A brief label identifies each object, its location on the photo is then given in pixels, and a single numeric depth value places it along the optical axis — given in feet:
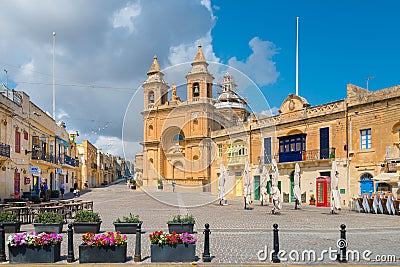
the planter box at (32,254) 29.45
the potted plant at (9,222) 43.62
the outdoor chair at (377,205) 73.34
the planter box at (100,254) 29.43
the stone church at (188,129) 97.38
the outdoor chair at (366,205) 75.97
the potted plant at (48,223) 39.93
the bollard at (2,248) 30.08
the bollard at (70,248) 29.96
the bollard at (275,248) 29.53
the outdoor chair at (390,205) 70.49
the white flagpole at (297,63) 121.76
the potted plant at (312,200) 100.64
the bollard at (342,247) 29.63
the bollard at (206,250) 29.73
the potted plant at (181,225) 40.81
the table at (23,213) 53.57
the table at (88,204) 67.66
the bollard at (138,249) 29.94
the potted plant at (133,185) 206.49
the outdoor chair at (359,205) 78.12
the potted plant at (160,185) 131.23
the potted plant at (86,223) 43.16
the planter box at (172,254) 29.71
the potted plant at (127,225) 41.29
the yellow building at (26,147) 88.56
